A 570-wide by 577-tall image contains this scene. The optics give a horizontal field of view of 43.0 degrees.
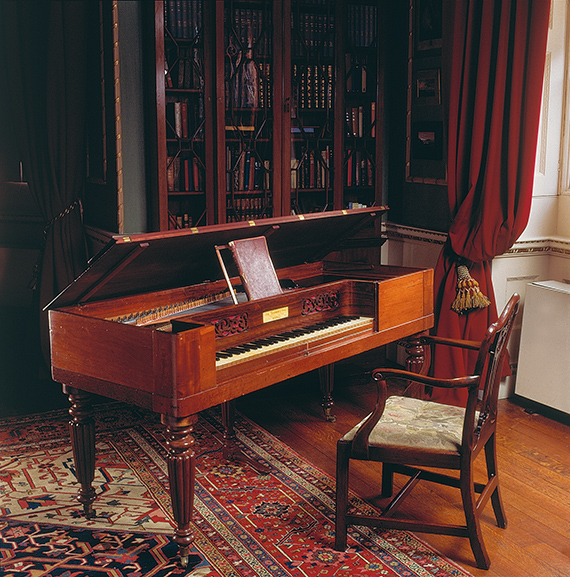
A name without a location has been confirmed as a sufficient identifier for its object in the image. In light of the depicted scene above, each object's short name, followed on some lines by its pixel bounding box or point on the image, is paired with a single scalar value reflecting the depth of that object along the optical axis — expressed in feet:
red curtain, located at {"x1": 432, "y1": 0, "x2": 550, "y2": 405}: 12.43
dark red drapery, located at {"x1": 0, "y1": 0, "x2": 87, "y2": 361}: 14.17
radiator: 12.81
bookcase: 13.61
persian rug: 8.52
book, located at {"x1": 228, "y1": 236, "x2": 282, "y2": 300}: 9.78
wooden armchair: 8.14
